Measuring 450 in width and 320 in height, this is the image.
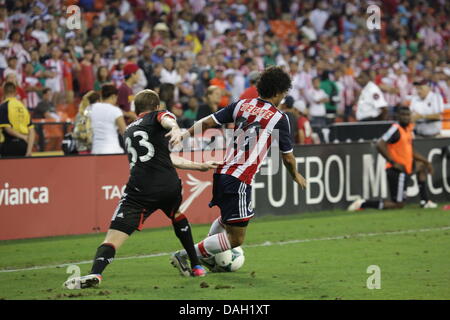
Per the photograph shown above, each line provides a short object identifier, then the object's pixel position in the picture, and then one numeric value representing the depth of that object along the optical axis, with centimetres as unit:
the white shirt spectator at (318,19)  2800
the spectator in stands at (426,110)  1981
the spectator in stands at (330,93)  2233
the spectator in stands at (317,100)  2150
